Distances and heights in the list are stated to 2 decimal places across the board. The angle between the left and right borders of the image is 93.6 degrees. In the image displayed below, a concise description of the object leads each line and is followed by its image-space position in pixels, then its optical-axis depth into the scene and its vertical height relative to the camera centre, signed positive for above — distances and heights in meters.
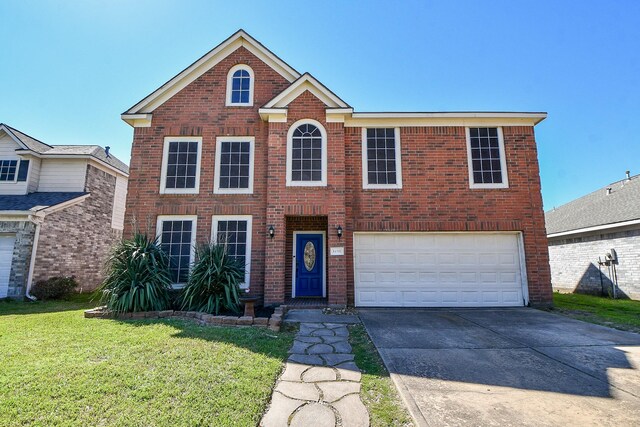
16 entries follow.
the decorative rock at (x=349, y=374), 3.71 -1.44
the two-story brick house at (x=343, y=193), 8.88 +2.03
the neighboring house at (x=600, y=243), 11.37 +0.82
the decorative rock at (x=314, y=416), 2.72 -1.46
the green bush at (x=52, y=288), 10.52 -1.04
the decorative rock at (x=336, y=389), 3.22 -1.44
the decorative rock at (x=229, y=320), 6.34 -1.26
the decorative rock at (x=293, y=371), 3.72 -1.44
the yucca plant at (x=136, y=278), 7.11 -0.46
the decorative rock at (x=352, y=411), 2.75 -1.46
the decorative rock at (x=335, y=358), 4.30 -1.43
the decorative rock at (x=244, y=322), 6.32 -1.29
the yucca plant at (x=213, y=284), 7.25 -0.61
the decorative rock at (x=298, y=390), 3.22 -1.44
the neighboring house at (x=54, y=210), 10.83 +1.97
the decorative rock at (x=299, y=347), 4.76 -1.42
